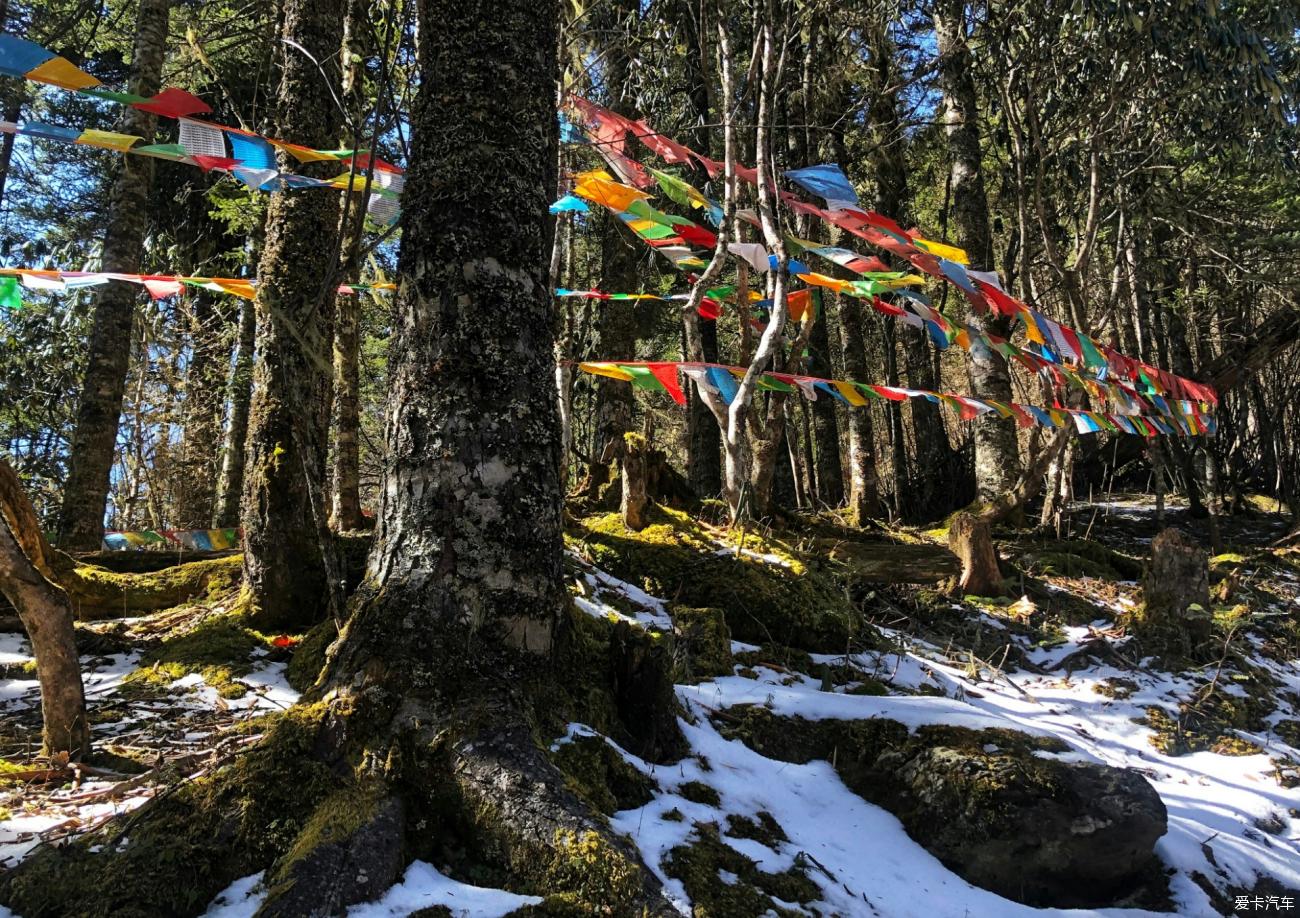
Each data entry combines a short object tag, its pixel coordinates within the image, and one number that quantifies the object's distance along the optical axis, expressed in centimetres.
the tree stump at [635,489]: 557
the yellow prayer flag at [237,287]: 506
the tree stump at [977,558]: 644
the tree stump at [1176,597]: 529
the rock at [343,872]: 170
